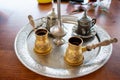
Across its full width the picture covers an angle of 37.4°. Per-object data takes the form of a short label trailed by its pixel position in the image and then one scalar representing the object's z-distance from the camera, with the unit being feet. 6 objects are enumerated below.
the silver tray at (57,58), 2.06
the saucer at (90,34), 2.54
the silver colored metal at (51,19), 2.61
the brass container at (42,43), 2.21
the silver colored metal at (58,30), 2.36
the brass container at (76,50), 2.03
